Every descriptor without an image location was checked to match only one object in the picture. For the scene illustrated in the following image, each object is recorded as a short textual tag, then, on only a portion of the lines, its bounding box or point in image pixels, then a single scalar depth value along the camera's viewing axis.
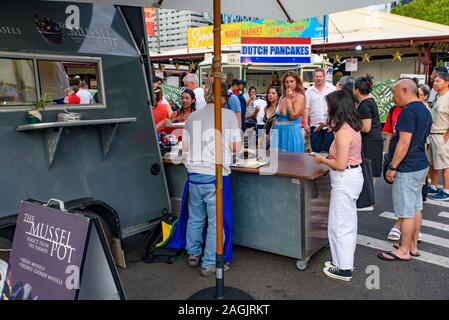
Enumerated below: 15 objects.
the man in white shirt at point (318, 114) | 5.95
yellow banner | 17.94
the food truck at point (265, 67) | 13.19
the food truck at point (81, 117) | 3.15
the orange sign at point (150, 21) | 25.85
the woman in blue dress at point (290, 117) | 5.12
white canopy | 3.20
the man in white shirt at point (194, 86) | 6.72
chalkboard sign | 2.43
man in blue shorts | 3.63
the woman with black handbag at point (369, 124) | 4.88
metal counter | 3.68
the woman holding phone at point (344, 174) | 3.35
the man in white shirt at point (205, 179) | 3.53
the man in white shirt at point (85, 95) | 3.87
